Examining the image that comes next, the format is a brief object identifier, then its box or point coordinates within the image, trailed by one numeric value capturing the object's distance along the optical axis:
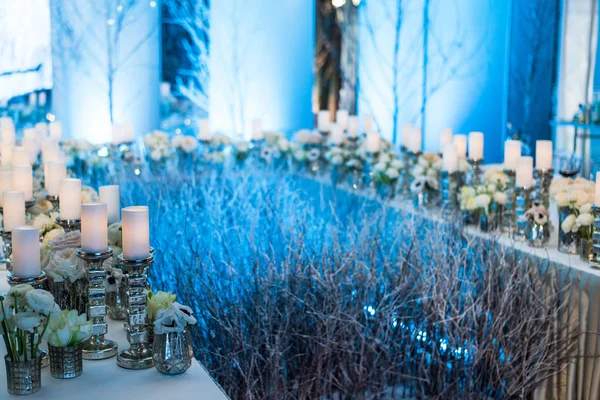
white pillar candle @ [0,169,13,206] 2.80
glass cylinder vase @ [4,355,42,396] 1.49
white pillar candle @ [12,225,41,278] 1.70
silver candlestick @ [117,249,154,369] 1.69
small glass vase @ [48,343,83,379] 1.58
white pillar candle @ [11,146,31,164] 3.38
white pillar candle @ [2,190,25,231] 2.19
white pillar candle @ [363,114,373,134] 5.24
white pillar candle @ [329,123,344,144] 5.00
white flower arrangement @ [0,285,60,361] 1.51
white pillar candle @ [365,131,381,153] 4.49
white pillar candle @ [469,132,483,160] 3.61
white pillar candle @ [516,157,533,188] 3.12
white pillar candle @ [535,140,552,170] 3.20
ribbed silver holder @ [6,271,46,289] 1.71
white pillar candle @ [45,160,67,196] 2.82
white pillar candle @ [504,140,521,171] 3.34
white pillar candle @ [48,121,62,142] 5.06
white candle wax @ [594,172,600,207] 2.59
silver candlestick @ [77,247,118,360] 1.73
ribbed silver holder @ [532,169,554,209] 3.18
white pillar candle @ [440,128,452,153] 4.17
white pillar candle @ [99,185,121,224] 2.28
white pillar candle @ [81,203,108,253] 1.74
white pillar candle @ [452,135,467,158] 3.89
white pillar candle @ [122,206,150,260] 1.69
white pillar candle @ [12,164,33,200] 2.74
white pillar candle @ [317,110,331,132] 5.42
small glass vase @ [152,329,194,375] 1.62
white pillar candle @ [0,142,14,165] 3.90
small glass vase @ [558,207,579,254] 2.84
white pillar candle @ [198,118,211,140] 5.36
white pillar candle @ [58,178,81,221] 2.23
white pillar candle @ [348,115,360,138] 5.23
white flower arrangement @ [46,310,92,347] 1.56
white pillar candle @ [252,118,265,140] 5.20
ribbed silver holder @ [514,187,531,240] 3.12
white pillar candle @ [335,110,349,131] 5.48
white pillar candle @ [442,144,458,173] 3.64
